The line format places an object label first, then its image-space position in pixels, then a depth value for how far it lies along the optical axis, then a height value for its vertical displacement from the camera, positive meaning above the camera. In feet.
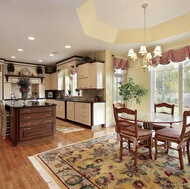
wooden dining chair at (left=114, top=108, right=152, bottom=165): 7.89 -2.32
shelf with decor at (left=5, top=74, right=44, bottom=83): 21.72 +2.58
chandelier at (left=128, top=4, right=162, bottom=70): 9.31 +2.53
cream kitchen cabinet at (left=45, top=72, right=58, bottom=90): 24.85 +1.97
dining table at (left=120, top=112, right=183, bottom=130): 8.15 -1.57
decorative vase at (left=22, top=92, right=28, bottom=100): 12.68 -0.21
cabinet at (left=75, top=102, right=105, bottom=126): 15.51 -2.25
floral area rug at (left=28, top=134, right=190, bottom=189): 6.24 -3.86
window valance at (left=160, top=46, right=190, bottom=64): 12.55 +3.37
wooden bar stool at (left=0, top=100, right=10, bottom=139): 12.51 -2.45
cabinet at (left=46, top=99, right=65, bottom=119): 19.82 -2.26
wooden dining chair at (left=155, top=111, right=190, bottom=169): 7.39 -2.38
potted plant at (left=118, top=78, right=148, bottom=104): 15.62 +0.15
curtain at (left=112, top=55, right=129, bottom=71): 16.72 +3.44
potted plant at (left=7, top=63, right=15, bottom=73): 21.94 +3.82
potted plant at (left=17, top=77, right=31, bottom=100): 12.41 +0.56
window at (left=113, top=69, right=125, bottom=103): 17.51 +1.36
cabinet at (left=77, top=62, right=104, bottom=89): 16.16 +1.98
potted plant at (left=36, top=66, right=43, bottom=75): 24.67 +3.80
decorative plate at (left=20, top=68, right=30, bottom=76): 23.22 +3.33
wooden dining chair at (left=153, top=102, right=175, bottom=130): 10.33 -2.33
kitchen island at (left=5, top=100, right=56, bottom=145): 10.65 -2.22
